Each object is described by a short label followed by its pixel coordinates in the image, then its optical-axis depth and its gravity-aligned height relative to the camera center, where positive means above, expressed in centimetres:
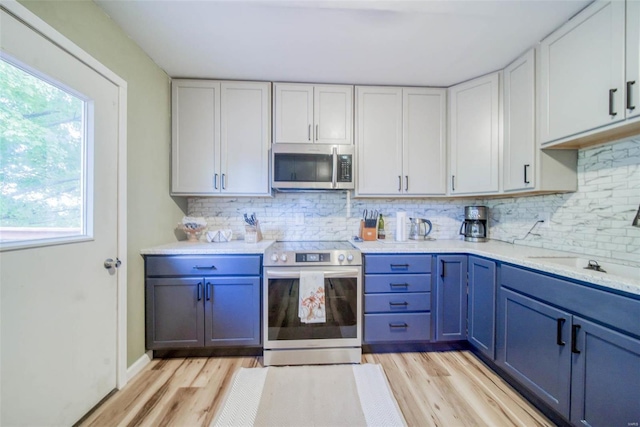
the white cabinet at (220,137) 217 +71
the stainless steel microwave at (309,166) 211 +43
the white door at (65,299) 101 -46
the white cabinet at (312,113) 221 +97
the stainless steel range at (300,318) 182 -81
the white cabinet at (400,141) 227 +73
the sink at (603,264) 135 -32
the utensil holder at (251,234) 221 -22
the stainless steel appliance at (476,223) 227 -9
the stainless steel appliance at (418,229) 242 -18
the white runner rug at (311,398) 133 -121
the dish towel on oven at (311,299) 179 -68
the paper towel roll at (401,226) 234 -13
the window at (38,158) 100 +26
